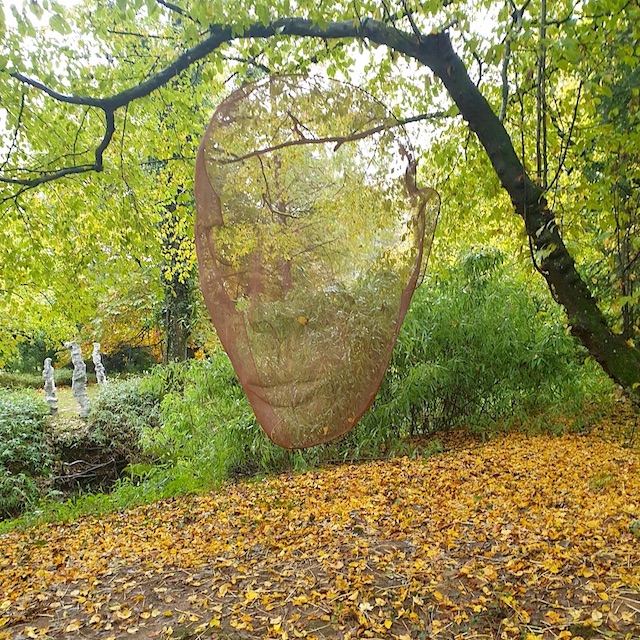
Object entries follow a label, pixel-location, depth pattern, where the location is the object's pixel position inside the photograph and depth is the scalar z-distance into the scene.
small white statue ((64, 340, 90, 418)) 8.02
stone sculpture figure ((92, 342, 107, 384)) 10.84
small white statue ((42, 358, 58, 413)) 7.86
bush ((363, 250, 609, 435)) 5.21
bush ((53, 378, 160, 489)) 7.01
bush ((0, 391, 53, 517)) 5.92
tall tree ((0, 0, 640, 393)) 2.30
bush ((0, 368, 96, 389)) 13.34
